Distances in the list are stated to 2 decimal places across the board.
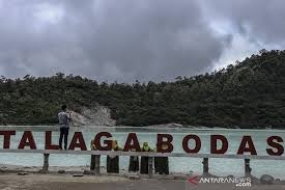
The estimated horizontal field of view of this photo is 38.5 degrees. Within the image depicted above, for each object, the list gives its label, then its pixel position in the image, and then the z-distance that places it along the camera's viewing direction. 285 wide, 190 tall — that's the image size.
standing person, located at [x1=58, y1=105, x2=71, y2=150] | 13.47
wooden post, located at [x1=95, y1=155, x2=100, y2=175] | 12.54
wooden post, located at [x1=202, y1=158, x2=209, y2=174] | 12.44
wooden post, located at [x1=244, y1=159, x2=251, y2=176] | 12.16
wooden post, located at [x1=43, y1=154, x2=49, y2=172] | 12.91
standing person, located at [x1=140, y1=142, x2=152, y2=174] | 12.83
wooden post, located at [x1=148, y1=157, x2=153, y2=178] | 12.21
